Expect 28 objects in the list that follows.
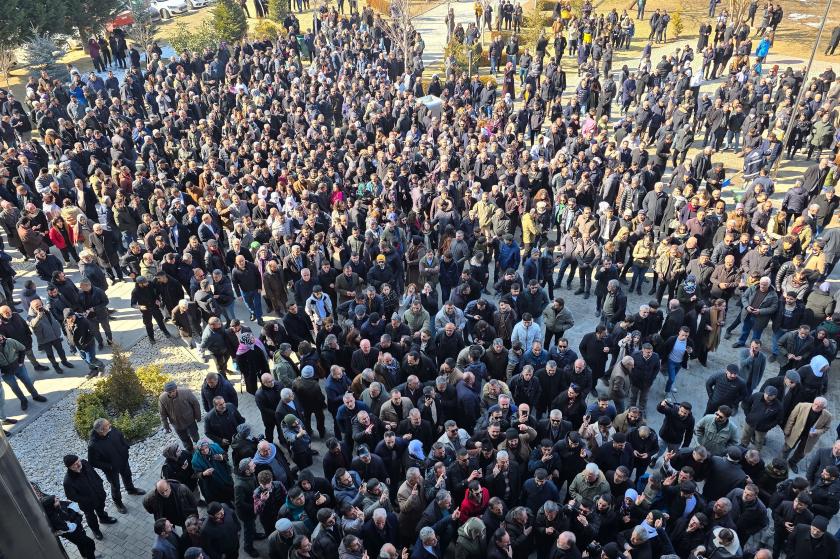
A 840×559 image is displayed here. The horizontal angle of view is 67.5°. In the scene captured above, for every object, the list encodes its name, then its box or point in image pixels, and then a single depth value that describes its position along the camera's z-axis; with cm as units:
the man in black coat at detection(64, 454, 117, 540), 738
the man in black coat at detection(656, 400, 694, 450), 802
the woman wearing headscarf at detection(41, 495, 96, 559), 687
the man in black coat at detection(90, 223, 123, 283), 1286
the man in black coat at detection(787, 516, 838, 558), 639
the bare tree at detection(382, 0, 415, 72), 2353
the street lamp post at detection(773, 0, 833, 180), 1618
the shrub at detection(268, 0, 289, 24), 3300
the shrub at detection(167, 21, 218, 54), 2772
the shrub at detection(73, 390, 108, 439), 961
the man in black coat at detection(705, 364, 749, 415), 858
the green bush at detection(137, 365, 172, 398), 1037
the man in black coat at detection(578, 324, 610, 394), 944
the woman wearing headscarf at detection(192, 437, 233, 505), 755
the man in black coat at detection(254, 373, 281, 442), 858
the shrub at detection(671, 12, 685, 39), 2852
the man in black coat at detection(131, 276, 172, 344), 1113
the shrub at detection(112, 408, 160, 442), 957
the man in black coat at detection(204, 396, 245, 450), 827
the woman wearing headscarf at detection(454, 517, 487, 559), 643
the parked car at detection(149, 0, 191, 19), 3744
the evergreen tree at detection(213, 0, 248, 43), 2948
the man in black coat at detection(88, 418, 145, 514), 777
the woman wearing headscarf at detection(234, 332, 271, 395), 963
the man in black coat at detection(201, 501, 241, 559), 666
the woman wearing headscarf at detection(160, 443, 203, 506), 748
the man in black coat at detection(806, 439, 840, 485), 727
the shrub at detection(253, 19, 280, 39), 2970
